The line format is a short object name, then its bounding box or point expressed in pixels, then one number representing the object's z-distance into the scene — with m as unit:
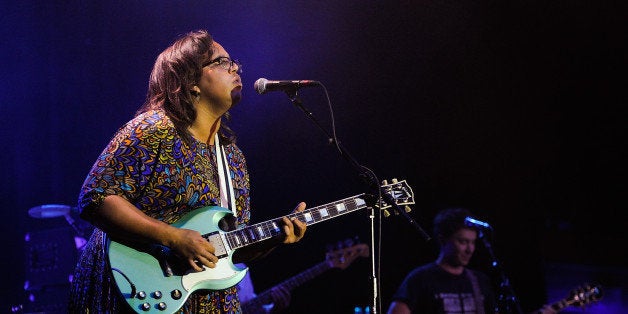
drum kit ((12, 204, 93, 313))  5.58
